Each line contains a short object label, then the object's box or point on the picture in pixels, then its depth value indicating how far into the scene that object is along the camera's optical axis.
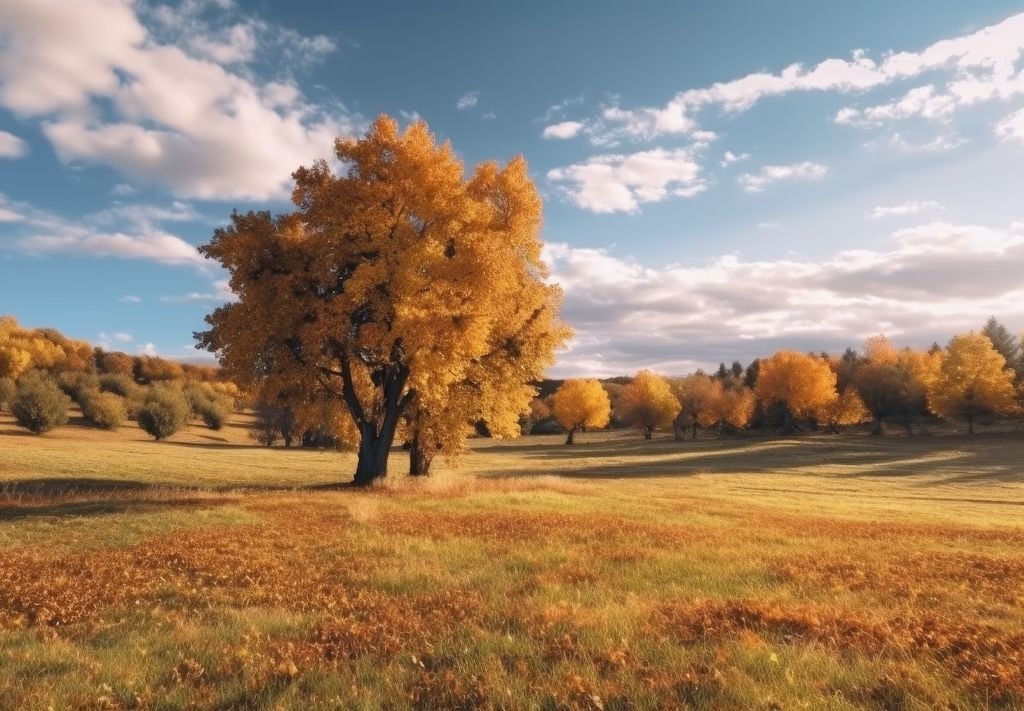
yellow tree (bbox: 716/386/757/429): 108.75
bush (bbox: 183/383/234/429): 96.62
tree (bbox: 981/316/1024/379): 90.06
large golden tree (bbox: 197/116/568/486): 23.22
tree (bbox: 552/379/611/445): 106.06
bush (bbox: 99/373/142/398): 96.50
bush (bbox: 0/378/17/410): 77.56
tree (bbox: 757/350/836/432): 94.88
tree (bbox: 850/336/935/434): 93.06
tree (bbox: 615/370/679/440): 110.94
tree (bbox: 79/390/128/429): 74.94
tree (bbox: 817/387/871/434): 99.50
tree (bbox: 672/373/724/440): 111.38
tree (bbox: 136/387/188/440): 74.56
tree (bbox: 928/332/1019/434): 79.44
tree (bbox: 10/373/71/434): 62.75
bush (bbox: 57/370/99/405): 88.36
